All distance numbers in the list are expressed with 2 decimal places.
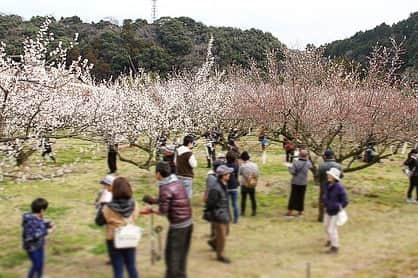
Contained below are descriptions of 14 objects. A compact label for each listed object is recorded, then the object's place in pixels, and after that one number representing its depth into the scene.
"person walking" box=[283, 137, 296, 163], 18.59
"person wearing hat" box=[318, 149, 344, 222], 9.50
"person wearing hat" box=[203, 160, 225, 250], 7.67
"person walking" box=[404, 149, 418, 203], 12.55
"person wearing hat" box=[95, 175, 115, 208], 7.25
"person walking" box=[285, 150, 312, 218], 10.52
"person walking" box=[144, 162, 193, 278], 6.07
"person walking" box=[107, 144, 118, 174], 15.86
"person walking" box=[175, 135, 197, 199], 9.82
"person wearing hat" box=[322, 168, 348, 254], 8.15
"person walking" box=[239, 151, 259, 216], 10.48
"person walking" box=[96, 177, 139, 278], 5.95
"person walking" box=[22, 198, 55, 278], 6.60
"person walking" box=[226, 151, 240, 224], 10.08
